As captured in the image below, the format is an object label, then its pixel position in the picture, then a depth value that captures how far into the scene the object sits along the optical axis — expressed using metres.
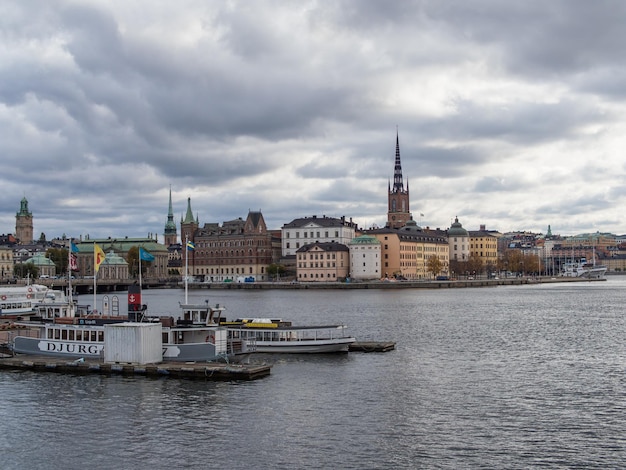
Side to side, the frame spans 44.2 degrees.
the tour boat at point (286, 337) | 52.19
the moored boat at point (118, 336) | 44.82
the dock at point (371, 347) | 53.47
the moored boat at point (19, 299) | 83.54
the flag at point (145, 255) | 53.50
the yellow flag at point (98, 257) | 51.28
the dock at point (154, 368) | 41.50
